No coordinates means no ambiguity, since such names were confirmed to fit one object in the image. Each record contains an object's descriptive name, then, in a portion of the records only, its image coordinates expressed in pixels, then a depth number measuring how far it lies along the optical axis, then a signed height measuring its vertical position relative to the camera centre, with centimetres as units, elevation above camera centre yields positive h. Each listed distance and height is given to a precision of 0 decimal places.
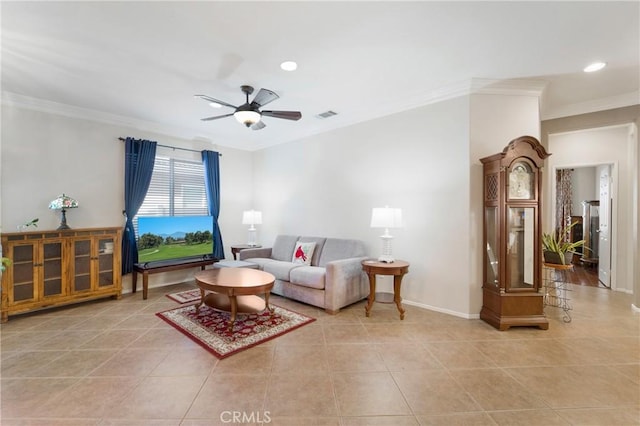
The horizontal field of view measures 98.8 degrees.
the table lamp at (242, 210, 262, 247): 555 -7
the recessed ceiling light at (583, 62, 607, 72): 298 +168
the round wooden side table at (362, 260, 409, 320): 335 -68
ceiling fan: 293 +118
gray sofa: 357 -81
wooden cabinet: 338 -74
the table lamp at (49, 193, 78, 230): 381 +12
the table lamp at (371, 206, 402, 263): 355 -6
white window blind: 491 +46
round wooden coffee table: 305 -82
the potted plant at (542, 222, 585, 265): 357 -43
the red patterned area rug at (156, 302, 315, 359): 272 -127
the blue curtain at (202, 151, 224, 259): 551 +53
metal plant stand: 354 -117
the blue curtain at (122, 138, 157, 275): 452 +46
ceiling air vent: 438 +166
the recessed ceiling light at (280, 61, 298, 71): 291 +162
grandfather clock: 306 -20
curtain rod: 501 +126
